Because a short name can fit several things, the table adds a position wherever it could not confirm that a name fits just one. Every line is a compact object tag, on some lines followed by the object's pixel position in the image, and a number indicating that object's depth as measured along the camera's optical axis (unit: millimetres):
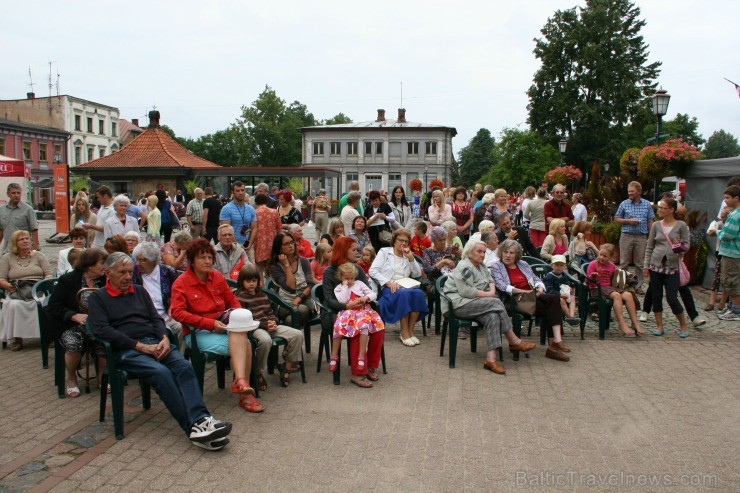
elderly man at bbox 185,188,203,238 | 14727
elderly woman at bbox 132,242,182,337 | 6238
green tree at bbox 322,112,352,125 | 91906
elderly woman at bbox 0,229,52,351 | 7281
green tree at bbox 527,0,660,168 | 43125
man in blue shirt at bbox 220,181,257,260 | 9398
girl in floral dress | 6160
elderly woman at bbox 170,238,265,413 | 5398
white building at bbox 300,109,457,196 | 73562
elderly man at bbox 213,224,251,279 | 7395
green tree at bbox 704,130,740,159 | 100375
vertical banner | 21156
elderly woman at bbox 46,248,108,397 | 5652
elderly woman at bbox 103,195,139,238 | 8930
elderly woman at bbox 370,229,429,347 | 7504
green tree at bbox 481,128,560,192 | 48781
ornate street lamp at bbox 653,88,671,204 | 15680
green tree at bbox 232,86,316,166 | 76750
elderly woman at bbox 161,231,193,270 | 7352
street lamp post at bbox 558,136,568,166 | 31038
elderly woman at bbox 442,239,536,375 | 6672
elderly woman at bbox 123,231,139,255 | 7375
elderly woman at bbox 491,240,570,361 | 7059
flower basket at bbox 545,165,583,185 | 21734
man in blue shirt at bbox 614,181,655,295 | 10039
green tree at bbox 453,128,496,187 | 87312
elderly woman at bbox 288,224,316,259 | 8508
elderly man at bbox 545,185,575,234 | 11211
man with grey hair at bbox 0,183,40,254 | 9133
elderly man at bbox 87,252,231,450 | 4617
